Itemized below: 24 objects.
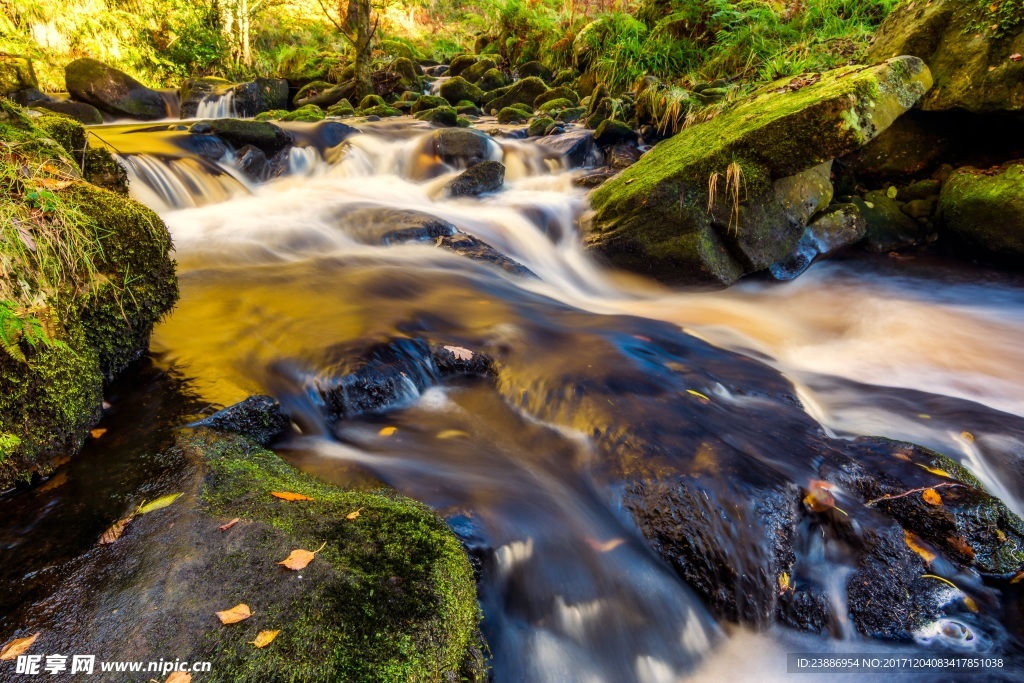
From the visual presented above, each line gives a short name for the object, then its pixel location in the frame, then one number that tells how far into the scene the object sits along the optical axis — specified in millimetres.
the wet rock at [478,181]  7941
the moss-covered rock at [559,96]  12633
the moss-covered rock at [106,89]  11562
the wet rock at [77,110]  10061
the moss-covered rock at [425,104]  12539
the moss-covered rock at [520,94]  13203
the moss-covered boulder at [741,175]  4500
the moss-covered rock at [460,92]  14188
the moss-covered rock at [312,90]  13914
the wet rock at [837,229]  6449
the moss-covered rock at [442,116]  11367
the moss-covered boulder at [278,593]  1382
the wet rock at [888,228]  6832
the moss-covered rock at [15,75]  10961
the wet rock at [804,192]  5617
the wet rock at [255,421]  2594
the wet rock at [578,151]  9367
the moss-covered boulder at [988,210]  5802
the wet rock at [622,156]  8984
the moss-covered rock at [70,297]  2182
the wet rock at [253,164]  7945
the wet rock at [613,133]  9438
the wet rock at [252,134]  8117
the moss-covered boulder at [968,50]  5777
